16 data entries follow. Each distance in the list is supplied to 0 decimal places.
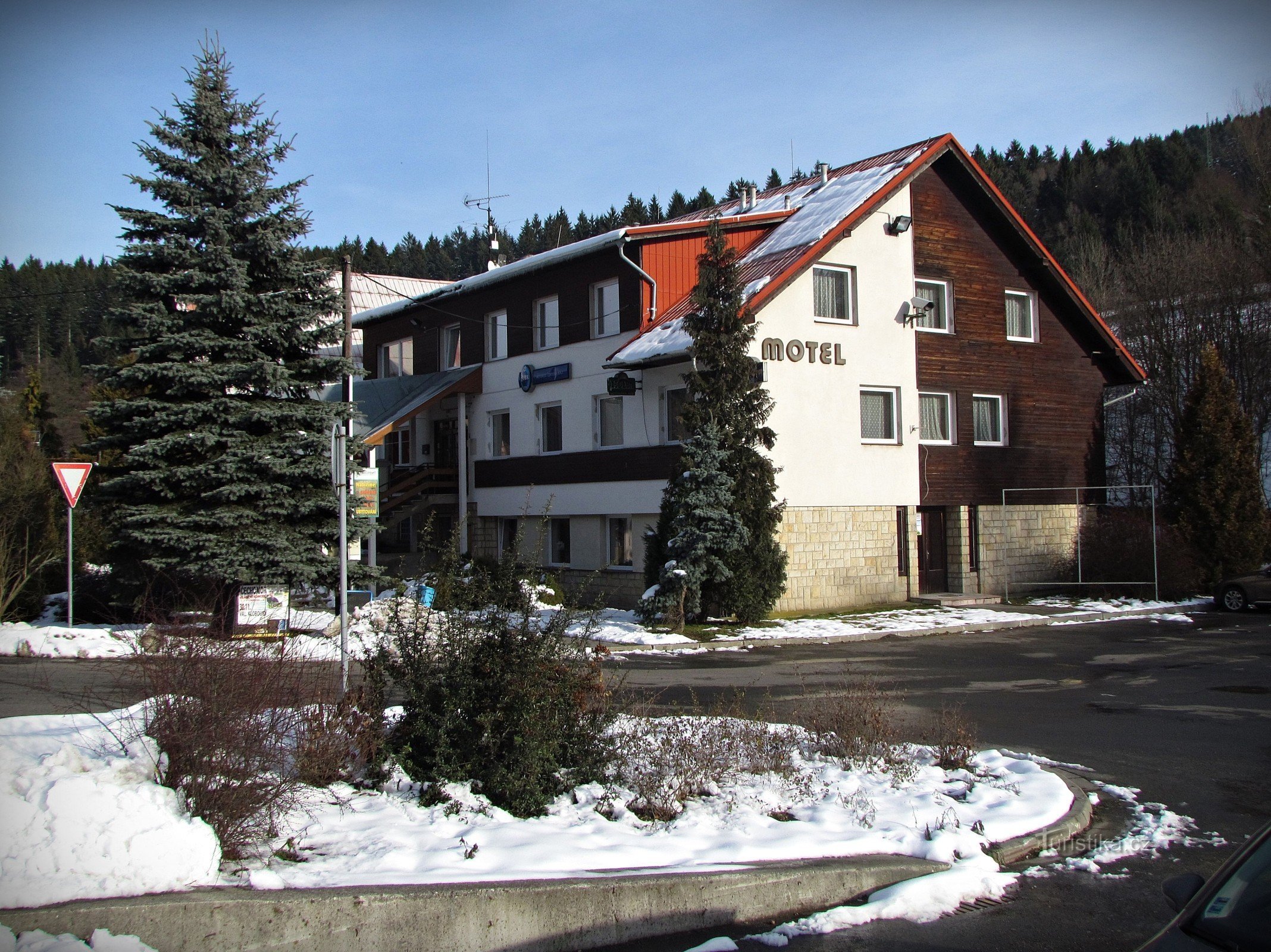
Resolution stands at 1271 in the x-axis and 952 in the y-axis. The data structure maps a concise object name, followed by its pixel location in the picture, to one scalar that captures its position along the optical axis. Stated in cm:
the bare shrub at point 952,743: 839
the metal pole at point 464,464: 3028
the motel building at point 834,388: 2392
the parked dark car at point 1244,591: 2361
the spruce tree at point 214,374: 1694
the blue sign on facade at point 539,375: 2734
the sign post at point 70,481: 1736
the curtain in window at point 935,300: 2647
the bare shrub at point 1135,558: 2555
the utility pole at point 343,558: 827
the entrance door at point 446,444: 3269
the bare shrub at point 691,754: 690
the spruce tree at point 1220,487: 2633
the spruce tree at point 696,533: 2005
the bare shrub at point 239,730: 540
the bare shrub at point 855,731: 828
